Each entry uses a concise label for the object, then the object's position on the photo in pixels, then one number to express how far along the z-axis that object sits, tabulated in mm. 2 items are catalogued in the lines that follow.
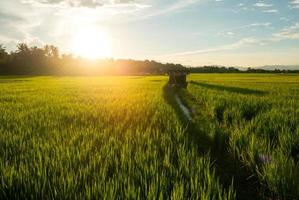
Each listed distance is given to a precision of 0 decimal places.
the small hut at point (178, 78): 25827
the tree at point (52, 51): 89850
